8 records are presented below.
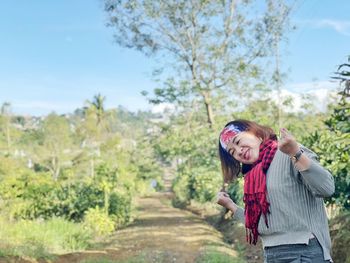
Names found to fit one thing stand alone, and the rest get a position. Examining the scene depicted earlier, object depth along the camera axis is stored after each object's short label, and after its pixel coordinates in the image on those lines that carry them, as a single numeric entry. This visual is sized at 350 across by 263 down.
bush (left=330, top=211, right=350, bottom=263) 4.73
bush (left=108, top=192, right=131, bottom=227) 15.01
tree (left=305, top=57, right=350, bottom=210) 4.98
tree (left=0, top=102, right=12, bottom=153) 32.81
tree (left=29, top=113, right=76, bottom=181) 31.11
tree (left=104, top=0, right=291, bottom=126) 14.34
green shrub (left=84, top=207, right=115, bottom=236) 12.81
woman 1.73
